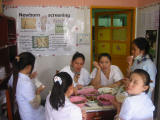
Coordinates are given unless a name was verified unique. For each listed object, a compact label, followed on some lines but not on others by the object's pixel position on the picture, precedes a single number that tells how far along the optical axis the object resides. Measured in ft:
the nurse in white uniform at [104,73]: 8.16
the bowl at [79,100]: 5.76
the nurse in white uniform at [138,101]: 4.49
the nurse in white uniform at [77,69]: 8.04
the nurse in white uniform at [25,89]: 6.26
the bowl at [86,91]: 6.85
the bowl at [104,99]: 5.82
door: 12.57
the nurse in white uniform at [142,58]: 7.33
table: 5.56
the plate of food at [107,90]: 6.88
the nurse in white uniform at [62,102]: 4.41
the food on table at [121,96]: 5.79
